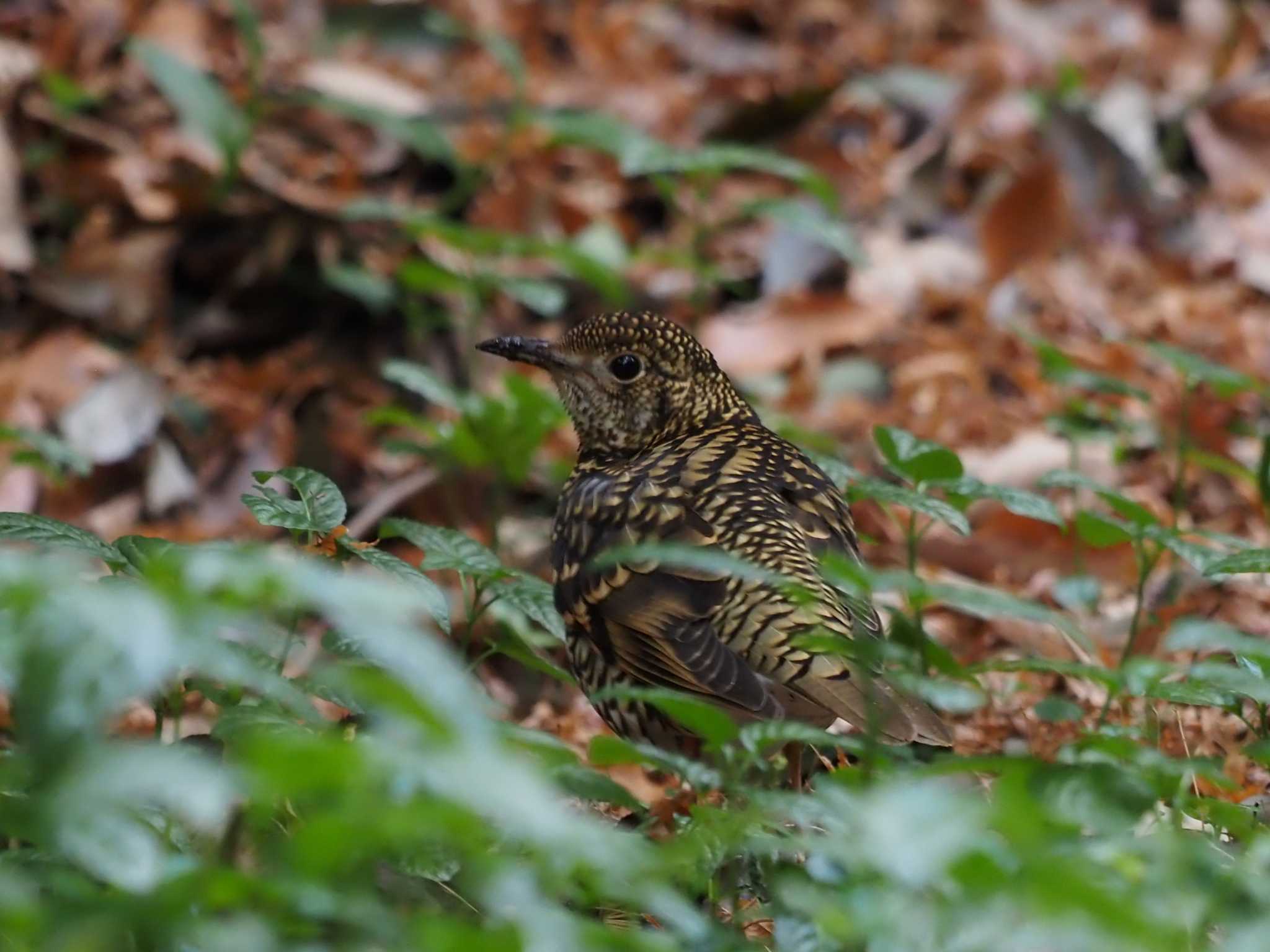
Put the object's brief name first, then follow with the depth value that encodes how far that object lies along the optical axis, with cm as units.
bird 695
